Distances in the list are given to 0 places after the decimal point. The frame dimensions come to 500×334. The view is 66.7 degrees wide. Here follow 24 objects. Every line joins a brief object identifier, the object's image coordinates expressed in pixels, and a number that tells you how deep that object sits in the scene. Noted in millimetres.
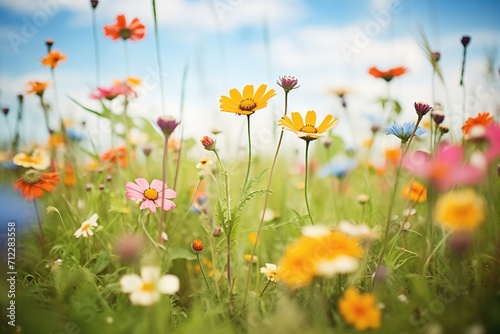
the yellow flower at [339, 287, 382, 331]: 599
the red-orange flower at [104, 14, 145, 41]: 1213
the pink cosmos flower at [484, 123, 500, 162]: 624
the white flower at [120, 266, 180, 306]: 677
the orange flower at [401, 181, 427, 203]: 1239
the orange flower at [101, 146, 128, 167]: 1440
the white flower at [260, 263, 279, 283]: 908
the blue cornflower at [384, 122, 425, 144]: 925
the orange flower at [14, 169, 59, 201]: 1071
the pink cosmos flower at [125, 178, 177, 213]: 923
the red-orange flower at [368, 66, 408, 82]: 1247
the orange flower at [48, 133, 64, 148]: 1891
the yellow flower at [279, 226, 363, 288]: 635
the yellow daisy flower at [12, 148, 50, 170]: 1180
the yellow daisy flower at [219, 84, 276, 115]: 889
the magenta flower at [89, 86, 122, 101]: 1330
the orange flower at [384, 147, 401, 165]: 1636
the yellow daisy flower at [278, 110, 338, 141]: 871
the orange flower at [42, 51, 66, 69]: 1339
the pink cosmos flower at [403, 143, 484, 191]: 581
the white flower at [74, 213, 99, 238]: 991
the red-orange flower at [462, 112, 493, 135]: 931
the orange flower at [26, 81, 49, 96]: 1308
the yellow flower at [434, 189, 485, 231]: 536
